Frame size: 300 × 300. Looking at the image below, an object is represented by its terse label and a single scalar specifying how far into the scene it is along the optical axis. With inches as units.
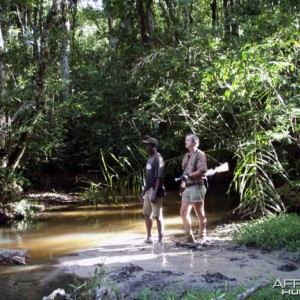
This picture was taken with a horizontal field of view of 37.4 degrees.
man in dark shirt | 299.1
